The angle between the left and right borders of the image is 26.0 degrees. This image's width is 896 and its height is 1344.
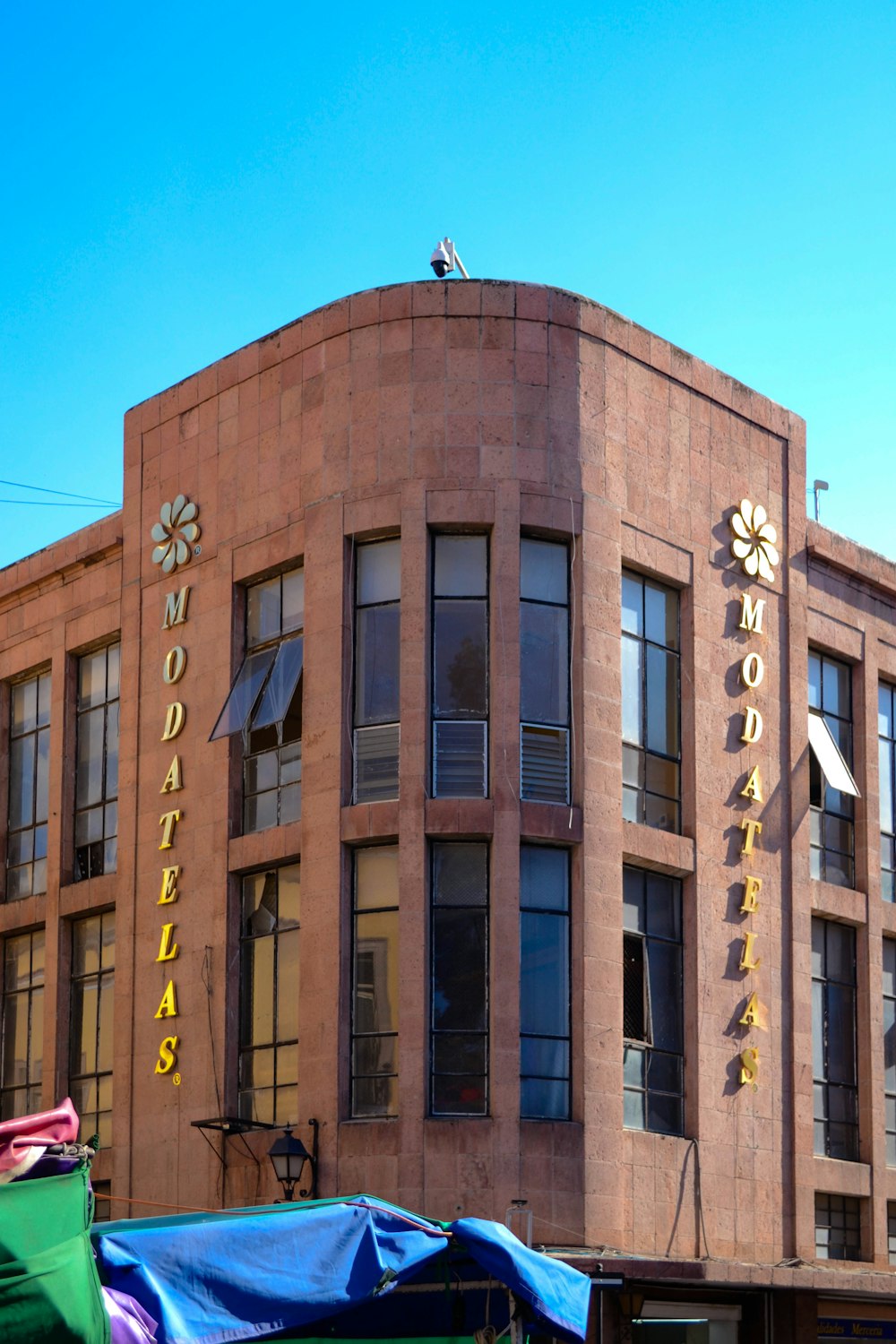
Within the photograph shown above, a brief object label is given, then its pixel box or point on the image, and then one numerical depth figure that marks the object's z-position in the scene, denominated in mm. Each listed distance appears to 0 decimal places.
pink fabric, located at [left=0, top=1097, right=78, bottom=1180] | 10258
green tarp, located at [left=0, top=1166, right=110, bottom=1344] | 9703
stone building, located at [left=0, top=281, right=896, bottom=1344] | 22359
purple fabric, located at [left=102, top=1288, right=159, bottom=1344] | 10703
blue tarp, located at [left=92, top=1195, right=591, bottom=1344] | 11289
